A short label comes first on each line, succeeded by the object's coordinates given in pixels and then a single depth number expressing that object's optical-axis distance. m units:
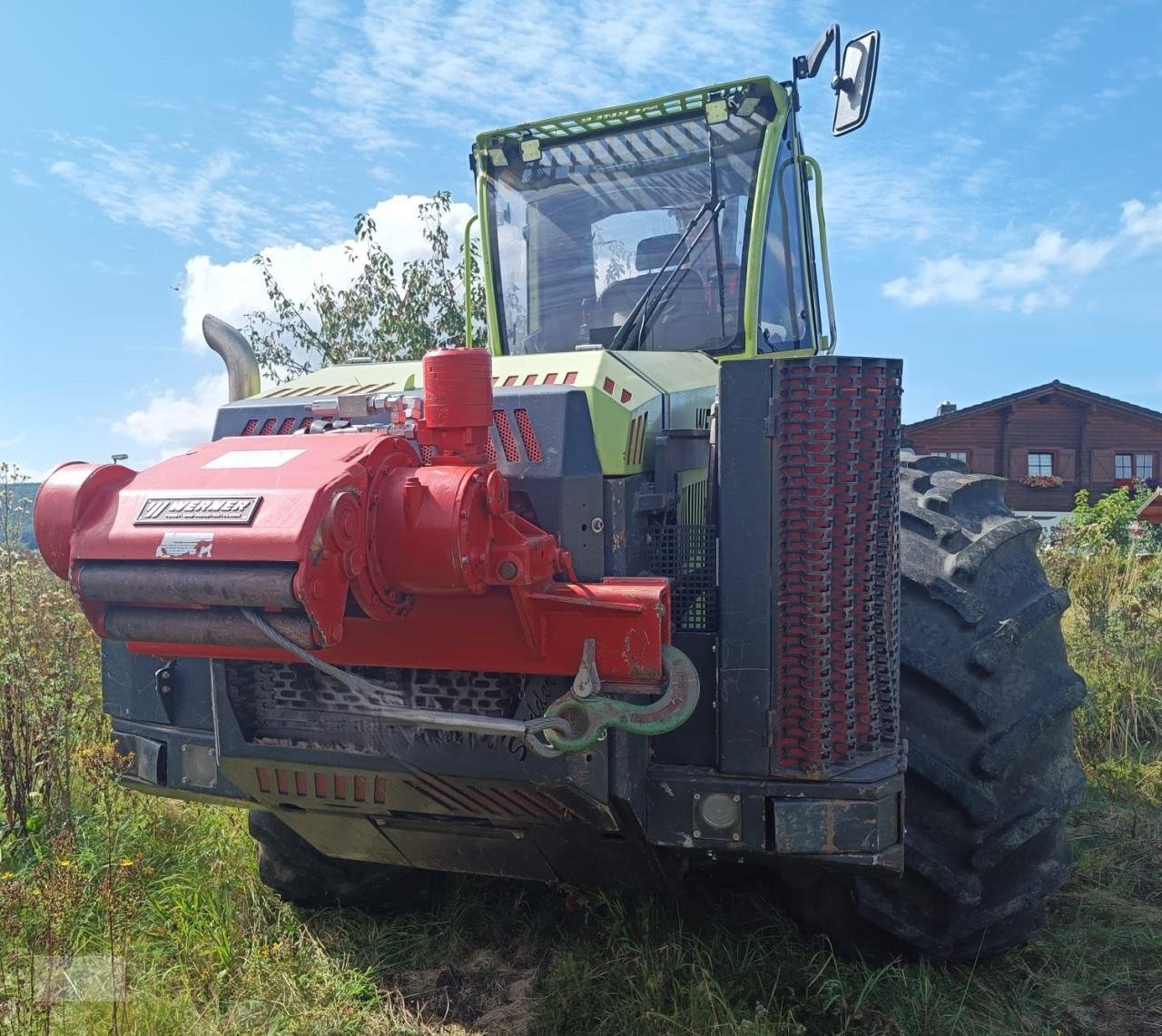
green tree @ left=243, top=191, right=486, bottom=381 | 9.33
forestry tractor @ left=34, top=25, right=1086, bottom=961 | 2.12
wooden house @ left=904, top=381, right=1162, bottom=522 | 26.67
